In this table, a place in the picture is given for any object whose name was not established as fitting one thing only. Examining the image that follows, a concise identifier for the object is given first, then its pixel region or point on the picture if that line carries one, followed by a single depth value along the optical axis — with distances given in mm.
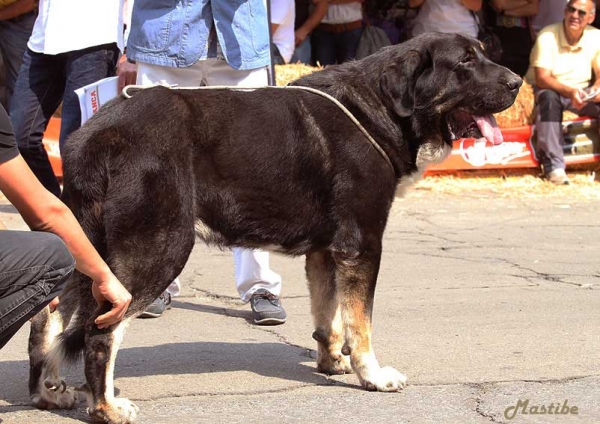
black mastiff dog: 8312
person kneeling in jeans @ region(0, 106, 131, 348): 7258
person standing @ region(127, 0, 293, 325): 11070
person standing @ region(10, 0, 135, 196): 13562
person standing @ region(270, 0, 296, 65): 19469
